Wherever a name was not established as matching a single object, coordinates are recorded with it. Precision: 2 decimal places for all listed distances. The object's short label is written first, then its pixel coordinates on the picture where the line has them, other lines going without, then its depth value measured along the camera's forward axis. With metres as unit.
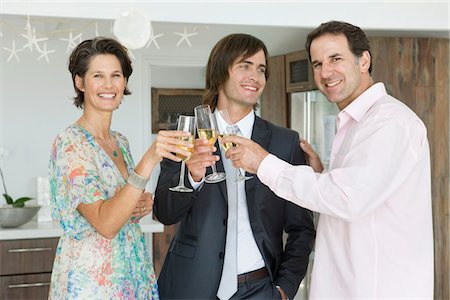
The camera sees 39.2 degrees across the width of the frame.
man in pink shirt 1.70
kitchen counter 3.99
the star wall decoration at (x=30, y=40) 3.27
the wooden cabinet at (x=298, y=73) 5.21
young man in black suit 2.19
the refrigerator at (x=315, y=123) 5.13
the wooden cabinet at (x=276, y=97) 5.66
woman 1.74
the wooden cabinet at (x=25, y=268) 3.97
